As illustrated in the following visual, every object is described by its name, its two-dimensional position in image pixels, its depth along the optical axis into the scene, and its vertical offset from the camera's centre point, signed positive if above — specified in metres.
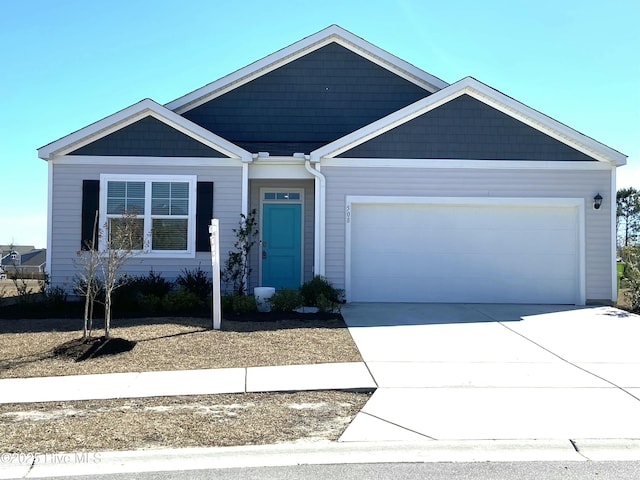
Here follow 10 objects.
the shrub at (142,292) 10.71 -0.95
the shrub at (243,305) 10.49 -1.11
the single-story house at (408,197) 11.90 +1.15
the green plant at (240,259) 11.73 -0.25
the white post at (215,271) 8.96 -0.40
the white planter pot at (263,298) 10.92 -1.01
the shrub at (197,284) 11.48 -0.79
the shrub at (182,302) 10.66 -1.10
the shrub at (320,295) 10.63 -0.95
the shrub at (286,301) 10.75 -1.05
